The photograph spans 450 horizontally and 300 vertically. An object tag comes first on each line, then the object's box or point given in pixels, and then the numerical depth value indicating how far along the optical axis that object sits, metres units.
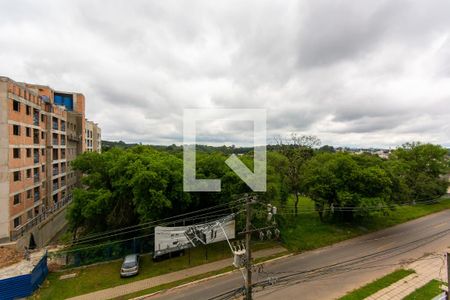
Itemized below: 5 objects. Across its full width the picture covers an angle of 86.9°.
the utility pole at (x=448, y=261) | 7.92
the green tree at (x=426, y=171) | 30.33
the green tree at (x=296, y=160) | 23.00
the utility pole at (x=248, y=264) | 7.19
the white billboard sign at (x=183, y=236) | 13.23
